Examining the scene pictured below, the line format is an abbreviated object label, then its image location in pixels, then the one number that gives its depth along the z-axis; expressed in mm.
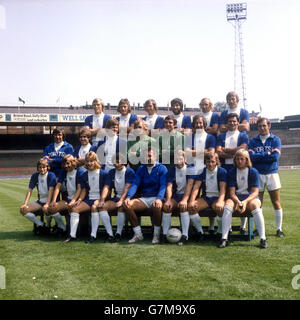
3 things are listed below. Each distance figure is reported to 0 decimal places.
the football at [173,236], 5832
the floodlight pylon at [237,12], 46281
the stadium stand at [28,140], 37094
